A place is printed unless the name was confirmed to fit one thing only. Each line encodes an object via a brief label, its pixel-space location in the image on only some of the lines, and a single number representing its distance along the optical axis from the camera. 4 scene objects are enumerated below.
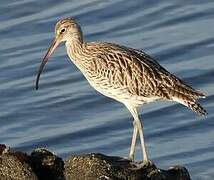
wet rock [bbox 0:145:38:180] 11.26
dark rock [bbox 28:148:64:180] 11.71
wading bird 13.48
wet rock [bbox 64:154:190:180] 11.62
